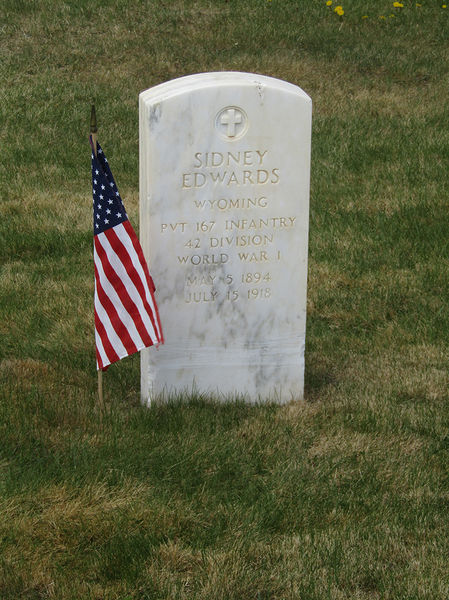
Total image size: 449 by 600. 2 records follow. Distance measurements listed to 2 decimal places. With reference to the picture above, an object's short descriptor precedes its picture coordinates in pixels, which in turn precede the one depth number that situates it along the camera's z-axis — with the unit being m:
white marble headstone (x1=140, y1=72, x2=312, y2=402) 8.73
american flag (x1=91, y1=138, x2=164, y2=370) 8.63
